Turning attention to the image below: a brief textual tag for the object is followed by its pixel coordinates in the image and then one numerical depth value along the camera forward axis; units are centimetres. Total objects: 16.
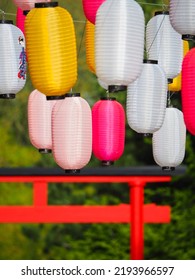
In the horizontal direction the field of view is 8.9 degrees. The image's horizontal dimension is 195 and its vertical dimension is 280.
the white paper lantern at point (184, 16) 794
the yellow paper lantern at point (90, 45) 878
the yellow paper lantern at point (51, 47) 784
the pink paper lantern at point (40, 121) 945
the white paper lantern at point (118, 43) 762
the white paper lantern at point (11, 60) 838
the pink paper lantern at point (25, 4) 880
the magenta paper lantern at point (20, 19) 957
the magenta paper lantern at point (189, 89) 838
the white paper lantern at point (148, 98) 852
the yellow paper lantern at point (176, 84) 949
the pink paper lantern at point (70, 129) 875
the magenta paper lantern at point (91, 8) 829
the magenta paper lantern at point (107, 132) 940
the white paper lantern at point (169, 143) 962
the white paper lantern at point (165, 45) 898
